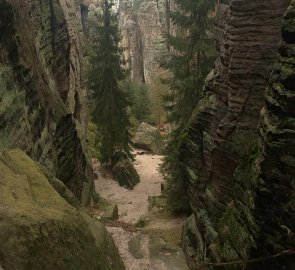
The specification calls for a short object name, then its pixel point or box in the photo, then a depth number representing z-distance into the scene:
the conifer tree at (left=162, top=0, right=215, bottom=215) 13.12
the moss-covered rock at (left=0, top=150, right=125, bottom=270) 3.56
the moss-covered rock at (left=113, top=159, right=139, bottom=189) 18.27
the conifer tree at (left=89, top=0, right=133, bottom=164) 19.32
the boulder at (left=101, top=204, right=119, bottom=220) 12.59
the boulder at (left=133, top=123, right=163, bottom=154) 24.57
